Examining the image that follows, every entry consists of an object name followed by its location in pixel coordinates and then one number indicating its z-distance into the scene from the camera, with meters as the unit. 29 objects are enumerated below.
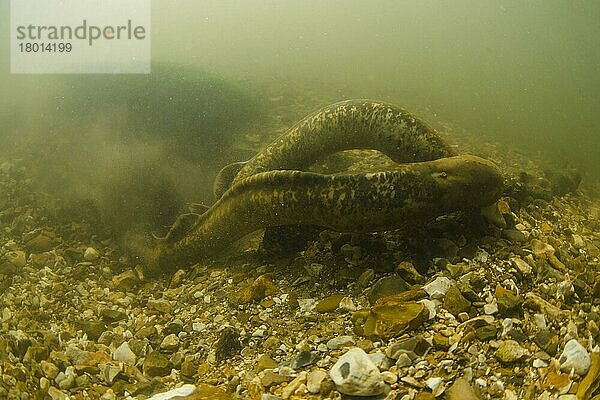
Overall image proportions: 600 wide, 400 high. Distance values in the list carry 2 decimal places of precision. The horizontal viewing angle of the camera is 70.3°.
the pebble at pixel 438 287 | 2.34
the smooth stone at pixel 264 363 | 2.17
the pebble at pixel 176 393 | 2.00
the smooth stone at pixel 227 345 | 2.40
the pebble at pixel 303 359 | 2.12
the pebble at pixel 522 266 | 2.49
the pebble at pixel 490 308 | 2.21
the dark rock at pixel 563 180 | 3.77
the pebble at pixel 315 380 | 1.88
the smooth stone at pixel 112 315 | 2.96
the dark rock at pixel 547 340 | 1.95
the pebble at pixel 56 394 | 2.12
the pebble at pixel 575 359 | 1.78
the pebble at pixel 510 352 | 1.90
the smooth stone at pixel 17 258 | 3.43
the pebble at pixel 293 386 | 1.91
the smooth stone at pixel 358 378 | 1.78
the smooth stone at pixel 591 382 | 1.65
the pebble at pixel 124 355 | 2.51
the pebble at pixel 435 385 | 1.78
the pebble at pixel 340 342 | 2.19
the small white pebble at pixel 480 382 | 1.80
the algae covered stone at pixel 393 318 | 2.13
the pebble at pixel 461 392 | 1.73
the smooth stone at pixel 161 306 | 3.03
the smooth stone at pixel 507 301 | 2.19
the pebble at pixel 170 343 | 2.61
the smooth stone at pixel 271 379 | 2.03
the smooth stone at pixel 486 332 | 2.04
